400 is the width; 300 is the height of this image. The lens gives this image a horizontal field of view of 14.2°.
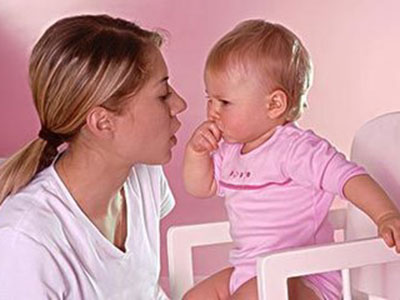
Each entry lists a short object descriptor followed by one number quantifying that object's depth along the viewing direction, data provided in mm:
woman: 2207
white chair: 2078
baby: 2225
